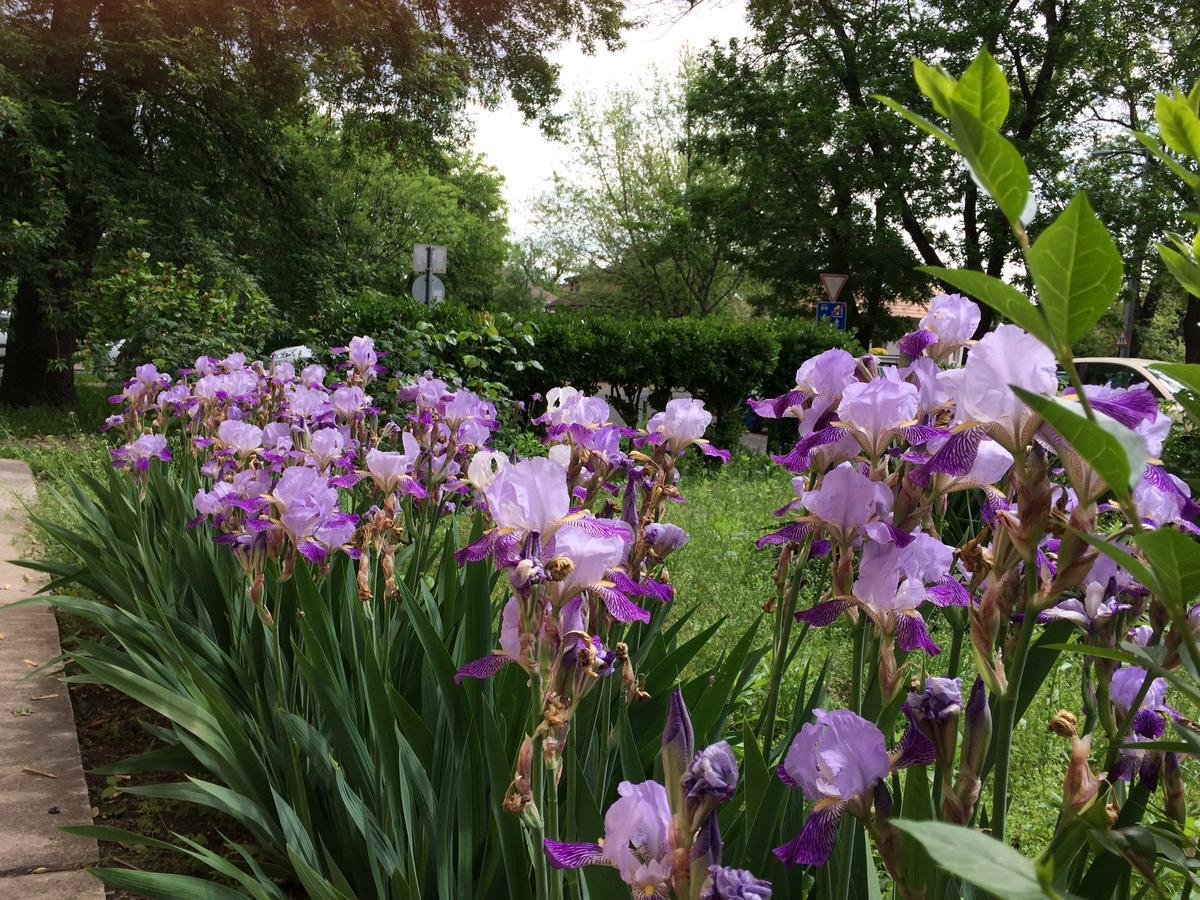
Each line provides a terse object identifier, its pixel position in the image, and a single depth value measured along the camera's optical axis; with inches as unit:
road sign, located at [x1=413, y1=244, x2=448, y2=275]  391.2
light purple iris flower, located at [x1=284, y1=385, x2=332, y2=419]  123.6
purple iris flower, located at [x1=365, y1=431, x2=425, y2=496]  88.7
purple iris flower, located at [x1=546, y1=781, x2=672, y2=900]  30.4
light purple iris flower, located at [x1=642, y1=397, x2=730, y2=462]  77.1
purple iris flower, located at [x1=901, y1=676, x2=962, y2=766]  35.6
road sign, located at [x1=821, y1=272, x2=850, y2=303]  484.4
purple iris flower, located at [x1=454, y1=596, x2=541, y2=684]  44.7
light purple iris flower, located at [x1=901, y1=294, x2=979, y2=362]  62.9
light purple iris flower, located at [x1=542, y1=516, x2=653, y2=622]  42.8
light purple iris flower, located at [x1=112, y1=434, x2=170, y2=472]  126.5
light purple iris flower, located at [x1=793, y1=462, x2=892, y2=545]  44.8
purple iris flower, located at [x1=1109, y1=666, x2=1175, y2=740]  45.4
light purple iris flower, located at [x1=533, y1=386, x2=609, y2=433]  78.7
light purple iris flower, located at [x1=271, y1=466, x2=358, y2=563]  78.9
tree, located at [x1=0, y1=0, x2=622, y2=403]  405.7
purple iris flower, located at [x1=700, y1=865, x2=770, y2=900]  27.5
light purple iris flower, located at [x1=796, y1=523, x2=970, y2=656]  44.0
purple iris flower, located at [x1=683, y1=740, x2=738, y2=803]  28.5
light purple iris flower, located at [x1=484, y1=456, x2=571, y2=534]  44.3
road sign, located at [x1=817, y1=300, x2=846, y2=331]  487.1
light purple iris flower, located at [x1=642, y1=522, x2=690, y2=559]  66.8
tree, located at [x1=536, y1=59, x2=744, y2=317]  1093.8
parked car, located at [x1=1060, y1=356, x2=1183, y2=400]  378.5
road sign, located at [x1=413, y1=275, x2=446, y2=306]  382.0
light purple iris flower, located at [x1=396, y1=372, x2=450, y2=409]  115.5
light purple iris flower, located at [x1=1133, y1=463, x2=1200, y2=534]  37.7
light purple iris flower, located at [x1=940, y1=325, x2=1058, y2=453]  35.7
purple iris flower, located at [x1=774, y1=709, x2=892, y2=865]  33.1
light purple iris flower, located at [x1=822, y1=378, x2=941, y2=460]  47.2
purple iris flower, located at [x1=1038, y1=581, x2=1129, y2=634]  46.9
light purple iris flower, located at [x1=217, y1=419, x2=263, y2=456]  108.7
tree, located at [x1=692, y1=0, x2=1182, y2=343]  609.9
